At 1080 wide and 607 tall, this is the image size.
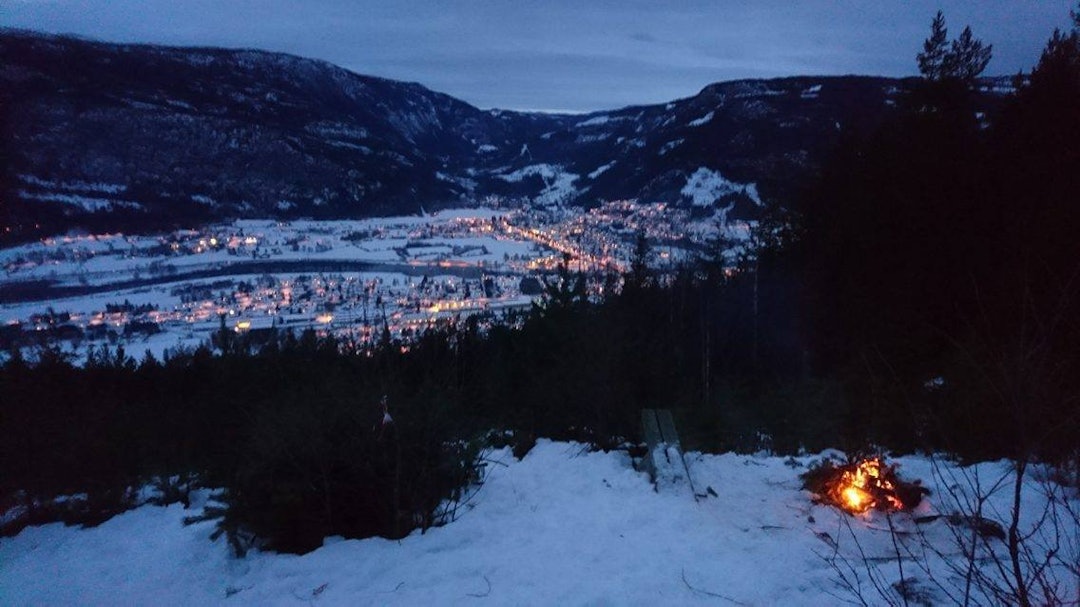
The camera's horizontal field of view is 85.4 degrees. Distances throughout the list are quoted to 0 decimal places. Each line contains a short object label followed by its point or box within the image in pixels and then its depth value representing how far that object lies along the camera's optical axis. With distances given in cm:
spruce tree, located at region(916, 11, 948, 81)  1797
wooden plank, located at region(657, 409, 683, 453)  704
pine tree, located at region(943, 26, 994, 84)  1738
